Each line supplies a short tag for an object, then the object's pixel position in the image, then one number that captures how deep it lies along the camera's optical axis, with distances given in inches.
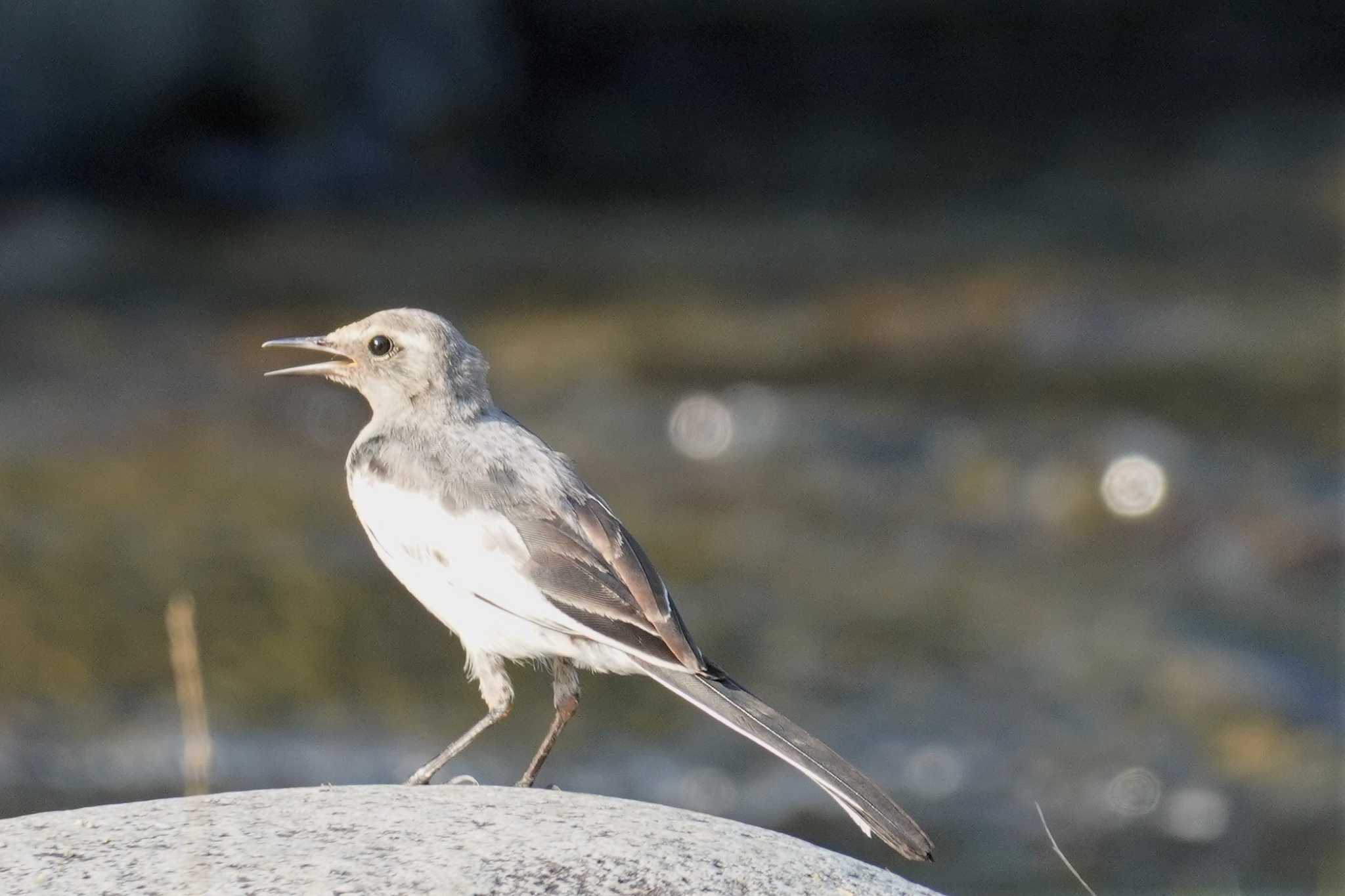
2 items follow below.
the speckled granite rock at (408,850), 270.1
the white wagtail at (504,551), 327.0
